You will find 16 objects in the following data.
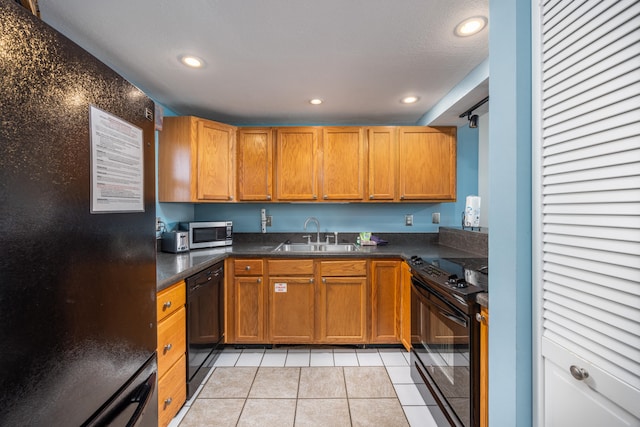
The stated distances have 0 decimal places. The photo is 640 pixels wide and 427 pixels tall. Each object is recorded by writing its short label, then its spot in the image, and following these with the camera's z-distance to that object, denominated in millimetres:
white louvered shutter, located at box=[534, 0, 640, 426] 610
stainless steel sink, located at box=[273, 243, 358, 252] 3051
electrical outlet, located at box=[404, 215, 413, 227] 3158
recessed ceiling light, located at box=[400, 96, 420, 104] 2469
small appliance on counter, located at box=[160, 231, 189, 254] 2420
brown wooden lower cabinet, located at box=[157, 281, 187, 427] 1505
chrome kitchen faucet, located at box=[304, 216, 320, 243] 3146
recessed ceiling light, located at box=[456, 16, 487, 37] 1473
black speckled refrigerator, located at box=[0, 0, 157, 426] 493
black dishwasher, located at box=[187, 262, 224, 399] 1868
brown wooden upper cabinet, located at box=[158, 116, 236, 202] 2574
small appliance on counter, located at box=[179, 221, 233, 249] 2627
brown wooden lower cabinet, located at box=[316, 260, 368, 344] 2551
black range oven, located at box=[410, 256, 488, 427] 1335
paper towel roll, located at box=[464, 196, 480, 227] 2539
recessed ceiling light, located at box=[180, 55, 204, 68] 1821
